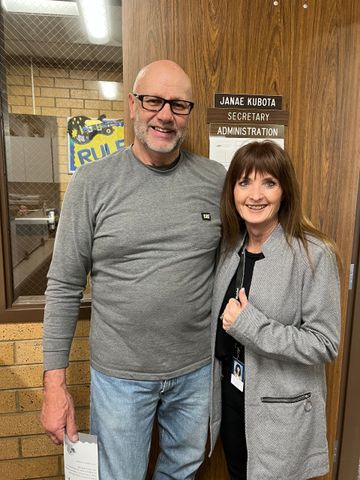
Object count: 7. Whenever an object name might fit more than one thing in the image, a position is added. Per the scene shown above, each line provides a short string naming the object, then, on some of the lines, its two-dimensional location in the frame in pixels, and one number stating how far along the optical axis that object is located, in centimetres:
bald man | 118
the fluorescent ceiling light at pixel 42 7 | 149
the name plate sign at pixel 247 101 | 146
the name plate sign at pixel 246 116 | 147
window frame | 146
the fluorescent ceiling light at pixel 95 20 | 153
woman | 108
